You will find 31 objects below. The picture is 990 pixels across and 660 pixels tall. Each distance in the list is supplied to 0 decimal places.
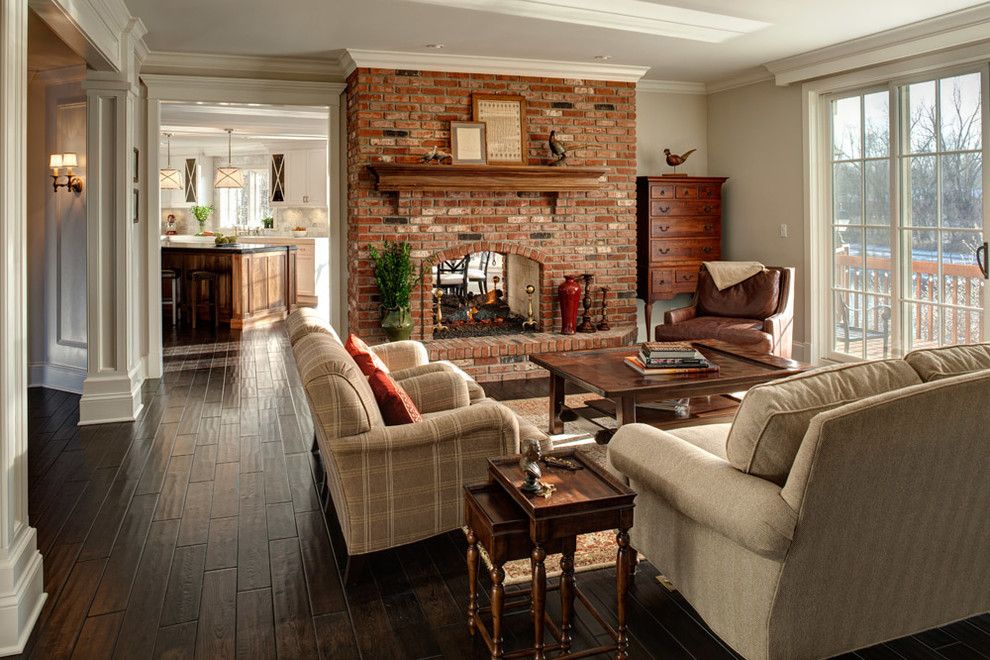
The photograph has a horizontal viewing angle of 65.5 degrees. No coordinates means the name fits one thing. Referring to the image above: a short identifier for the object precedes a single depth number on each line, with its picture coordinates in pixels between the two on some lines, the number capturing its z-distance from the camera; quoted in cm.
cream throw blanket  636
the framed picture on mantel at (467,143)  627
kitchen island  898
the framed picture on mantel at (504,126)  634
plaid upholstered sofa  262
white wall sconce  556
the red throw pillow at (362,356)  310
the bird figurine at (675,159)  710
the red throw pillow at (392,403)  288
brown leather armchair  582
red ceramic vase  657
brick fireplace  613
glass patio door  530
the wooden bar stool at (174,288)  929
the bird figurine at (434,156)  610
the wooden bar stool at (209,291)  908
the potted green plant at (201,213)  1228
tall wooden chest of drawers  704
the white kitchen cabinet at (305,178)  1212
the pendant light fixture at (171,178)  1088
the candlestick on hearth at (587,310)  673
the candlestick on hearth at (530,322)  680
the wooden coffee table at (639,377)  384
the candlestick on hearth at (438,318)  656
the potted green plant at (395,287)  609
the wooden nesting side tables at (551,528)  206
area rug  459
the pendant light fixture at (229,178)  1119
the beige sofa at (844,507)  185
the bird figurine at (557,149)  644
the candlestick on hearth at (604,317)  682
